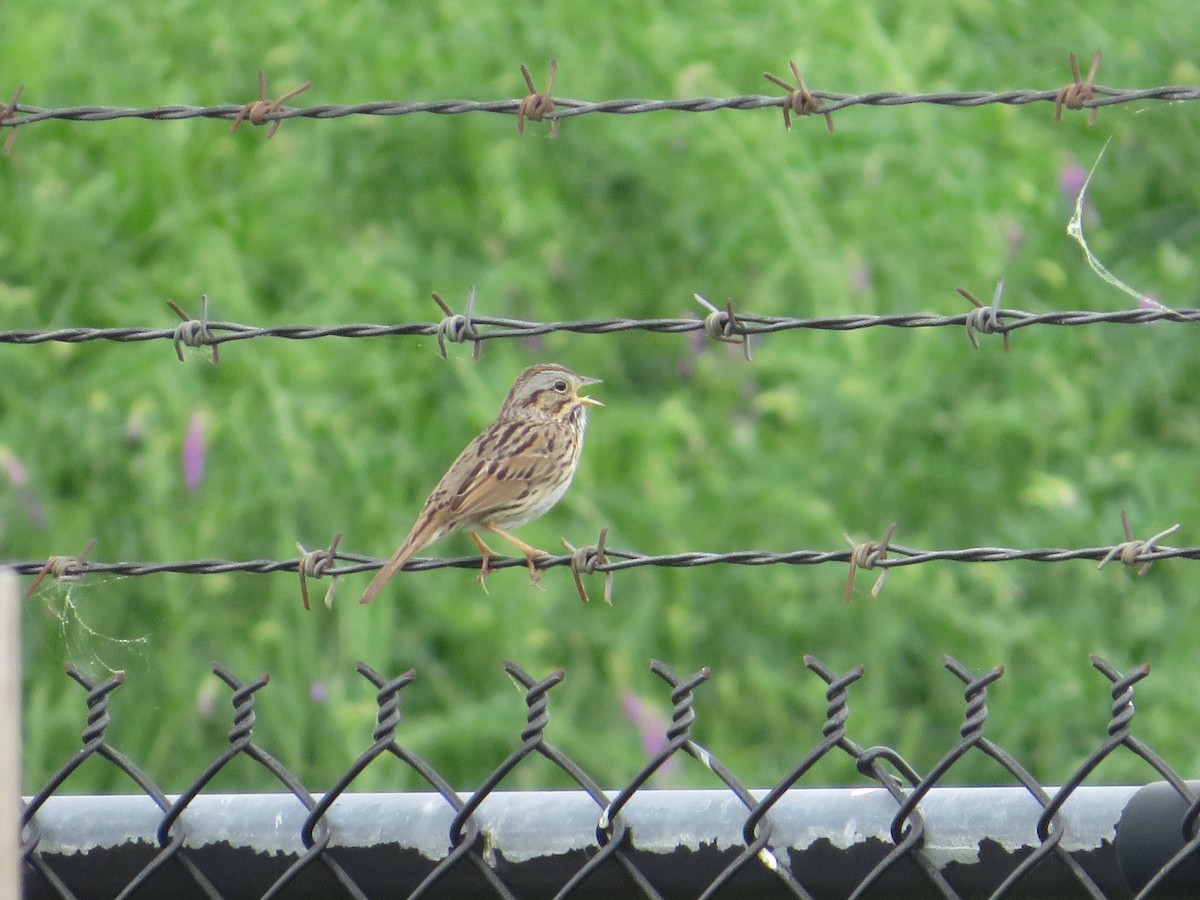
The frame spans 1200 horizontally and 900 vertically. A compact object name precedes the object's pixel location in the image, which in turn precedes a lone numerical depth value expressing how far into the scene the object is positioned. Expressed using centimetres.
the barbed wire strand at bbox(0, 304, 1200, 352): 629
